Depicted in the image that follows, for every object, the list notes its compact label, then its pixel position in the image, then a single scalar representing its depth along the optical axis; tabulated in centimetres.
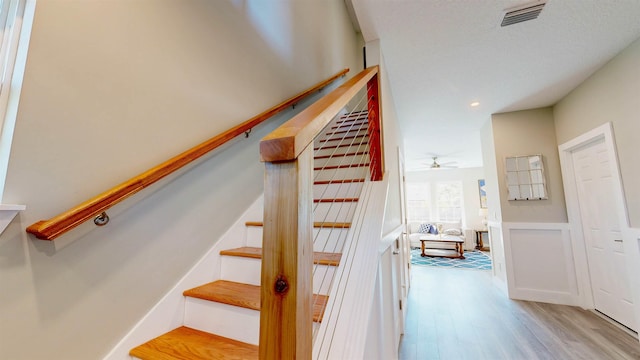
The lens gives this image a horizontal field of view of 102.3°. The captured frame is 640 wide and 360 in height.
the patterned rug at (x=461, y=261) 563
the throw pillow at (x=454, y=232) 760
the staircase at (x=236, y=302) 107
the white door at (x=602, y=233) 270
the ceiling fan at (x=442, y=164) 702
